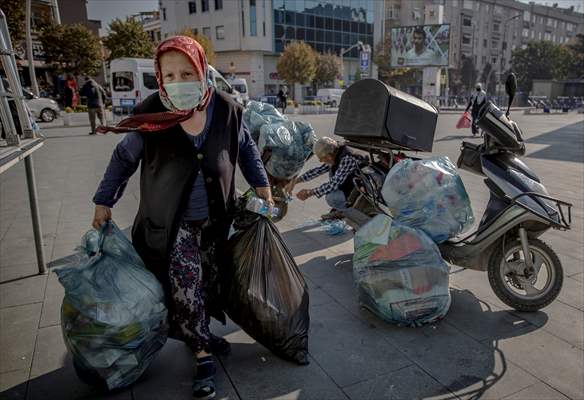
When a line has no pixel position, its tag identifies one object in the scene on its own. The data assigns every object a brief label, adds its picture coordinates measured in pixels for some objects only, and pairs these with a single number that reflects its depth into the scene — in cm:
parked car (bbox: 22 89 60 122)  1872
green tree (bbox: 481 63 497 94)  6881
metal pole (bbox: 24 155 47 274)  350
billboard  3984
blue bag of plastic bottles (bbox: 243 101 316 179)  472
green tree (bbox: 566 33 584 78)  5975
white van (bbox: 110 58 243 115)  2039
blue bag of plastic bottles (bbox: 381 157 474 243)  305
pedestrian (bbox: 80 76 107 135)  1344
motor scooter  299
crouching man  400
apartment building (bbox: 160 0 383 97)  4984
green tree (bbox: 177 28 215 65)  4216
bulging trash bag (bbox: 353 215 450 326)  284
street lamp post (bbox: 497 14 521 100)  7468
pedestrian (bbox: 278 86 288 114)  2705
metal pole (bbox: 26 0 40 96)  600
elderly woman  220
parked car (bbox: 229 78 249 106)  3063
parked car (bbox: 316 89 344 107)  4084
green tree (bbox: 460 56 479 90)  6556
